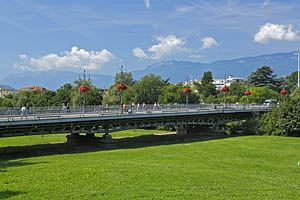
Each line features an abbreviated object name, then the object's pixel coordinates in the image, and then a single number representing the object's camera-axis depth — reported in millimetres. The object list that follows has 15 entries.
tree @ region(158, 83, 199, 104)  105750
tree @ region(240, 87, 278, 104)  114875
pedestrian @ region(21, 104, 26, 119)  38406
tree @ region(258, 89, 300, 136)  60656
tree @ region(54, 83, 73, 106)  113388
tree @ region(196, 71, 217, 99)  149812
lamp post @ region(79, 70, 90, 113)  45206
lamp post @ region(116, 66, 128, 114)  48156
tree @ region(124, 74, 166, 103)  106562
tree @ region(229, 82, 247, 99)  142825
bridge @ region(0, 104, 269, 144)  38562
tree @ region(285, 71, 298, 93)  154512
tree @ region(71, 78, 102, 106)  97438
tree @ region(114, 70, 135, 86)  122300
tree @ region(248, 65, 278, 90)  143125
